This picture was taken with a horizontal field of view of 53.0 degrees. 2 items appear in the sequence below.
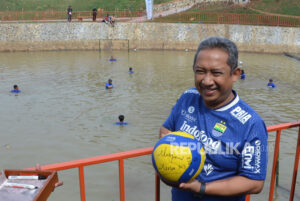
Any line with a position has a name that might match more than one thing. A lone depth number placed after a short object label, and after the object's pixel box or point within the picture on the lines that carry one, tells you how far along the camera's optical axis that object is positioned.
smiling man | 2.25
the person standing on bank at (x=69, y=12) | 35.38
